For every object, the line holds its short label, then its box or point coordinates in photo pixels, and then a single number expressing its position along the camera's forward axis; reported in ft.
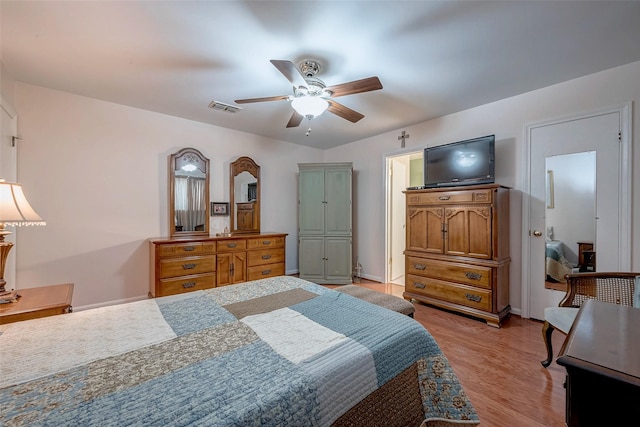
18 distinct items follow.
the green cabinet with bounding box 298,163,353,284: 14.35
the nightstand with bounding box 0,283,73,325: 4.81
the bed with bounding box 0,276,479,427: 2.33
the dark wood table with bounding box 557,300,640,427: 2.28
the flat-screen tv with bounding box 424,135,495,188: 9.48
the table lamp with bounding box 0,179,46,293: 4.99
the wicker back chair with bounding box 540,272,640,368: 6.04
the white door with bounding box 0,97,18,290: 7.59
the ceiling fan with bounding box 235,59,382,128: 6.46
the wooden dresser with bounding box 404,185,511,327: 8.91
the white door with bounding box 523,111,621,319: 7.77
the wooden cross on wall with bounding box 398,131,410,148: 12.75
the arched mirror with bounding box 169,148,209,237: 11.50
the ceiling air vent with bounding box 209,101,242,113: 9.83
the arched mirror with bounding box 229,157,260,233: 13.37
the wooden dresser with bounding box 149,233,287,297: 9.79
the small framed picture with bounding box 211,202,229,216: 12.71
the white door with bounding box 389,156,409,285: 14.35
